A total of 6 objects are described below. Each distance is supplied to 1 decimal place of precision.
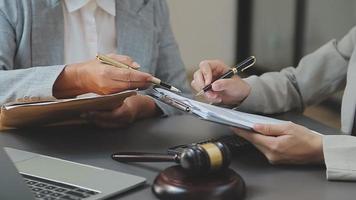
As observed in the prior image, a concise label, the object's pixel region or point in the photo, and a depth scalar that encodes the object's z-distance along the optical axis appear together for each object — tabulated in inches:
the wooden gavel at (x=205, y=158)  37.7
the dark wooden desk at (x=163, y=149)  39.8
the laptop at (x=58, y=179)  34.8
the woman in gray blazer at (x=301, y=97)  43.1
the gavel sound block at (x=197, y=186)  37.2
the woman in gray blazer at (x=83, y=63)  49.0
